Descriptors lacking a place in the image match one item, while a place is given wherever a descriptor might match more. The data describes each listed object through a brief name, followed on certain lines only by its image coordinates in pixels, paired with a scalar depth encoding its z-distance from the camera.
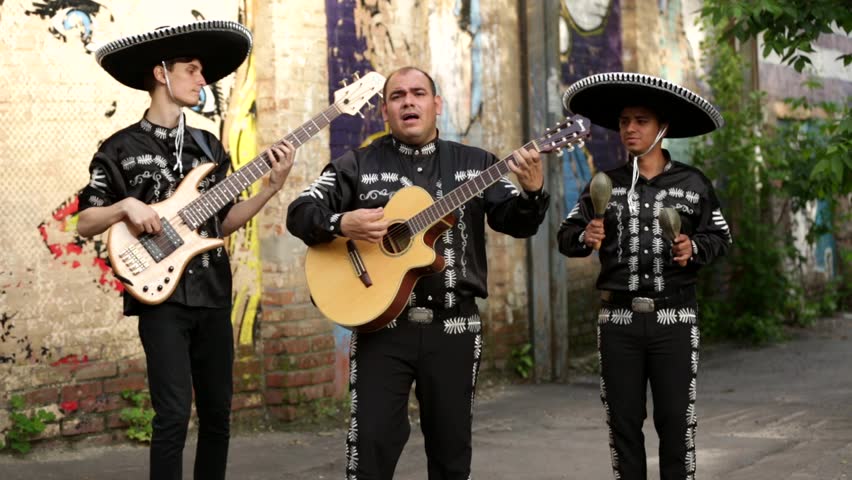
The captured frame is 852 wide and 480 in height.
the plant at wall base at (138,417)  7.07
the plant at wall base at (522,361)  9.92
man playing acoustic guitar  4.66
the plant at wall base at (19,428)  6.61
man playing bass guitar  4.93
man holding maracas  5.07
